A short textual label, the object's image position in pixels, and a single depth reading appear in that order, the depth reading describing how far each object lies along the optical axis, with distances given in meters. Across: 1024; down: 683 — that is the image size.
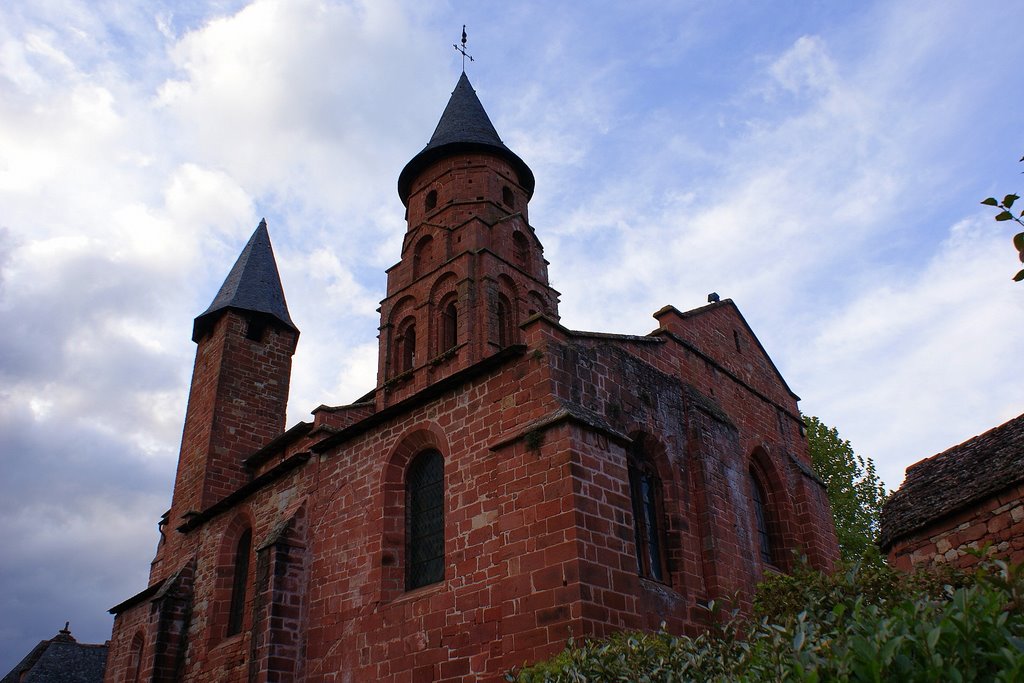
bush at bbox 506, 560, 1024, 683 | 3.40
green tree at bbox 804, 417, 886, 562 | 22.94
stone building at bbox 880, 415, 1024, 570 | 9.75
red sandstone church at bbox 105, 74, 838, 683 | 9.66
